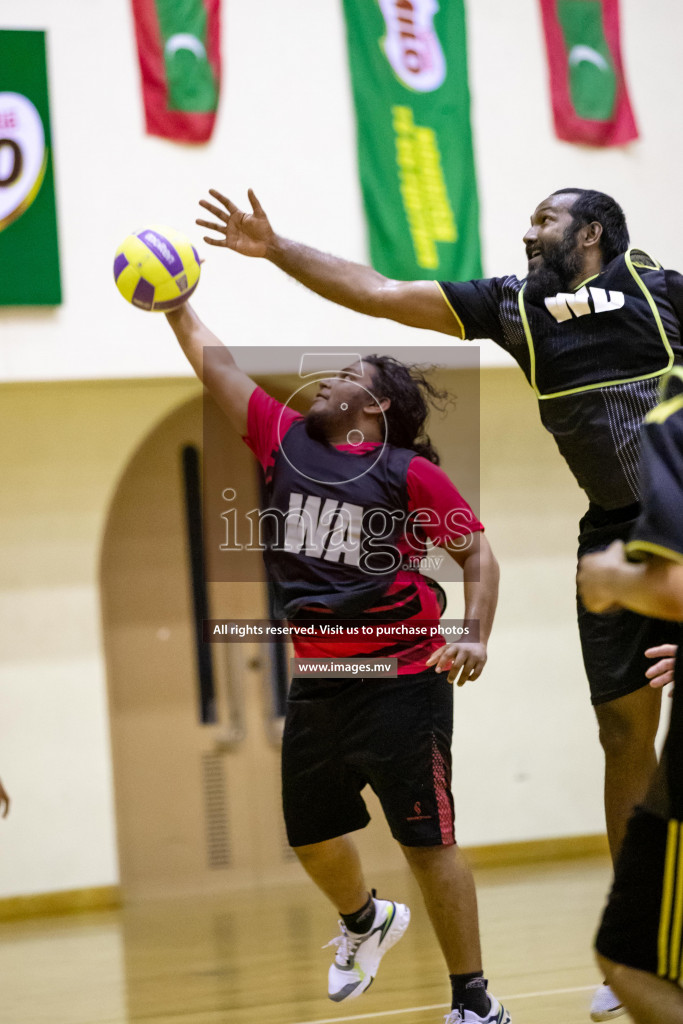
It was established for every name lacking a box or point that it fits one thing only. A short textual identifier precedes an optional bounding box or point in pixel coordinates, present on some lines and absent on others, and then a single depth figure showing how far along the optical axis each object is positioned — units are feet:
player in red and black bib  24.04
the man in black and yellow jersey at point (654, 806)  14.64
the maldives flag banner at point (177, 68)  50.52
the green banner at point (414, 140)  52.06
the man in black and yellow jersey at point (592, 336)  24.53
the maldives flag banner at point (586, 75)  54.85
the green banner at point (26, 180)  48.52
